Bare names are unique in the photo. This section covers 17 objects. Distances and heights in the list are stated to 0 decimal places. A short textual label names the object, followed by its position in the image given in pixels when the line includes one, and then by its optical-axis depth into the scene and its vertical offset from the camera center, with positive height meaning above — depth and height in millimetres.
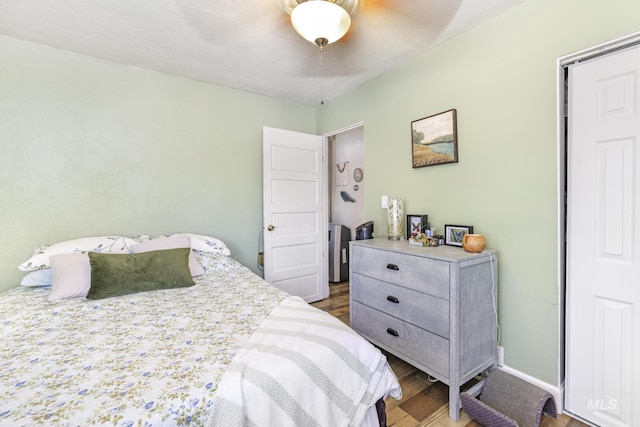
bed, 833 -543
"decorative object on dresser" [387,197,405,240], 2363 -81
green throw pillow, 1744 -408
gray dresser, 1604 -618
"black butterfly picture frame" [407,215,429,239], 2270 -119
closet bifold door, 1379 -164
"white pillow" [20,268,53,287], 1918 -462
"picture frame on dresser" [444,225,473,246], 1995 -169
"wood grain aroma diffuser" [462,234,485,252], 1775 -211
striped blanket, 898 -595
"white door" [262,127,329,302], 3068 -39
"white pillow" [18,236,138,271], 1959 -277
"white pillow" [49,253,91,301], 1710 -412
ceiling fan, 1404 +968
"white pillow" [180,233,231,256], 2457 -303
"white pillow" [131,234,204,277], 2131 -277
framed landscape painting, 2105 +542
